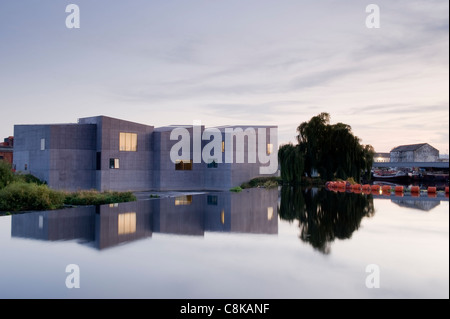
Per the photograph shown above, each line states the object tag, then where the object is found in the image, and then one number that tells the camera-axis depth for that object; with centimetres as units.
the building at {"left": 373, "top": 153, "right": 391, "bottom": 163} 12701
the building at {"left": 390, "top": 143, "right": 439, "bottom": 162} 10250
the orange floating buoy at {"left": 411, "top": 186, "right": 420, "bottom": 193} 3156
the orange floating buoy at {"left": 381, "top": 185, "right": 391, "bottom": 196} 3083
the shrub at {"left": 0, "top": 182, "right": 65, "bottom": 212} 1766
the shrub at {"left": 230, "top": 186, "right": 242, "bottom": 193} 3516
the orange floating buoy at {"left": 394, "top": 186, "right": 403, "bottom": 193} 3163
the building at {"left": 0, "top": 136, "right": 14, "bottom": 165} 5841
